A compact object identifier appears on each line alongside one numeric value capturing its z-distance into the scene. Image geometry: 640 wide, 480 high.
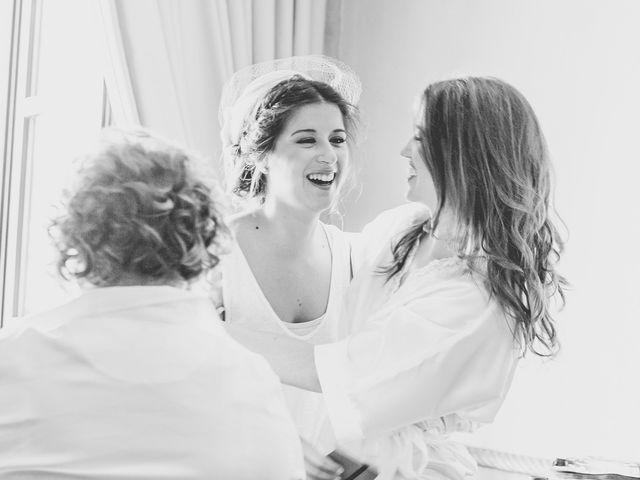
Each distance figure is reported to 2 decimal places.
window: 2.49
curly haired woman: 0.96
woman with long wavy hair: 1.47
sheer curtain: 2.37
